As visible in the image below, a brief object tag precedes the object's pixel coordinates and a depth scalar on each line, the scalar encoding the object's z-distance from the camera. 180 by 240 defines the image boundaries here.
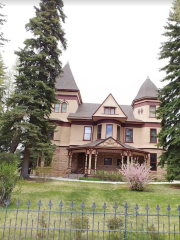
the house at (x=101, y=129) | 25.97
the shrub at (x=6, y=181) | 9.70
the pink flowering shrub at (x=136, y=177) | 13.48
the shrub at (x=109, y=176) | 20.33
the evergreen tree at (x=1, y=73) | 16.45
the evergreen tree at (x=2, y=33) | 16.19
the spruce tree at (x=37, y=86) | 16.02
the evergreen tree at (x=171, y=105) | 15.20
